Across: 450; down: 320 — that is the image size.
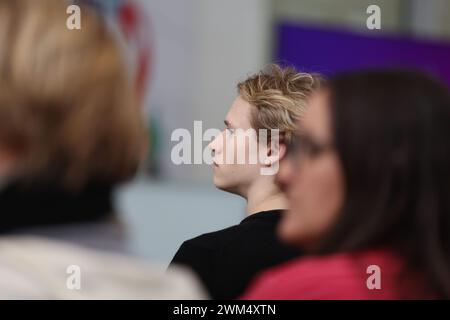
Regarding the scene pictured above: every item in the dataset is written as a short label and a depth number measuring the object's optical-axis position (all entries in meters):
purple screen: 8.38
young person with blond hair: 4.09
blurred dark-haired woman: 3.54
